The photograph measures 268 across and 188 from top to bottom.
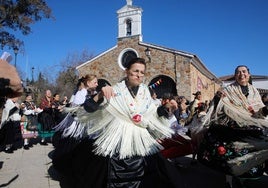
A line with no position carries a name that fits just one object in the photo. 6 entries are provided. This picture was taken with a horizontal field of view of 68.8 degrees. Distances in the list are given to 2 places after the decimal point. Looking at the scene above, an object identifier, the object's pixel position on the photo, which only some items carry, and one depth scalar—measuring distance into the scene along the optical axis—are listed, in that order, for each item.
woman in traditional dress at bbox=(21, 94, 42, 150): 5.77
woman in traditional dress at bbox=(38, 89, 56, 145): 5.94
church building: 13.91
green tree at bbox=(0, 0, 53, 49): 9.08
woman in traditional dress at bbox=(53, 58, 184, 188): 1.99
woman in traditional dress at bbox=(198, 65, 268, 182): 2.40
